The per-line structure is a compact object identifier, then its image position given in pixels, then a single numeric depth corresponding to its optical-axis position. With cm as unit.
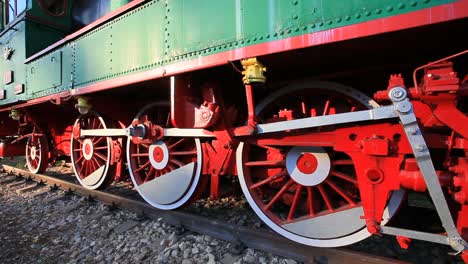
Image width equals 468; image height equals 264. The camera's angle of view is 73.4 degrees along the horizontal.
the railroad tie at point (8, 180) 609
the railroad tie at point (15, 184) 573
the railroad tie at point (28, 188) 525
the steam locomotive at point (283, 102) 173
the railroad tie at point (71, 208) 402
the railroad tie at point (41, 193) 491
